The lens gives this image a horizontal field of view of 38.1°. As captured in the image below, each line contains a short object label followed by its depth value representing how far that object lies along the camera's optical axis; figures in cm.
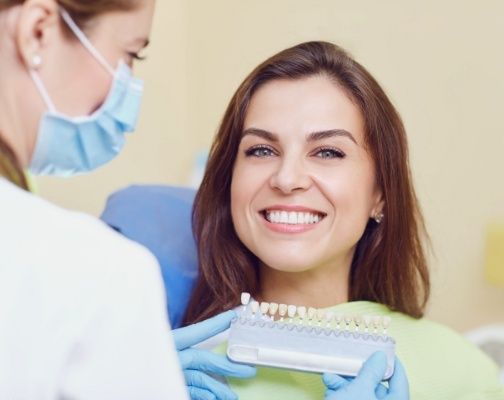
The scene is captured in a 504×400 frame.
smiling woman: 123
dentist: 65
